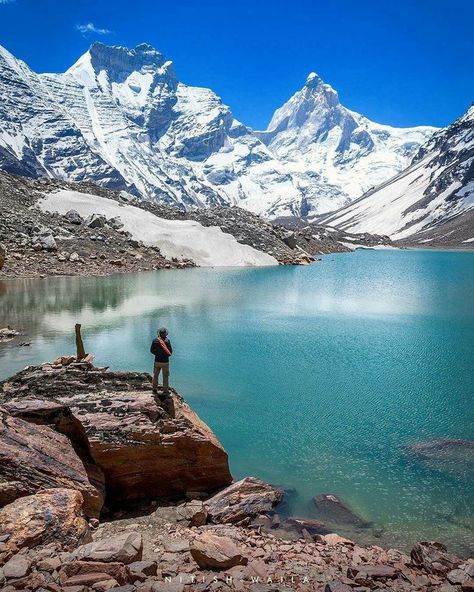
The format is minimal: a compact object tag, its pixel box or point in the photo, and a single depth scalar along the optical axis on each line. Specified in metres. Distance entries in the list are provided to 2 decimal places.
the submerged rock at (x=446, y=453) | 14.39
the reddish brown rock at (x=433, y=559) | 9.46
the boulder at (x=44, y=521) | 8.64
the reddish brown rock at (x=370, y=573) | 8.55
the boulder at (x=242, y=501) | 11.92
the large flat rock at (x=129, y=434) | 12.11
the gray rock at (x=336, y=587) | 8.06
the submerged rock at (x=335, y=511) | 11.98
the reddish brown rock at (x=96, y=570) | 7.54
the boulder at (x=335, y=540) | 10.66
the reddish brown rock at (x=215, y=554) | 8.62
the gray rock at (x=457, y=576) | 9.01
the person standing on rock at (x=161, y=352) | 15.04
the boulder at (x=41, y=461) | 10.30
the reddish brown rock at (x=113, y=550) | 8.02
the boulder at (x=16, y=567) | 7.49
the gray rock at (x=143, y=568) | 7.86
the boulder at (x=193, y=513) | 11.55
